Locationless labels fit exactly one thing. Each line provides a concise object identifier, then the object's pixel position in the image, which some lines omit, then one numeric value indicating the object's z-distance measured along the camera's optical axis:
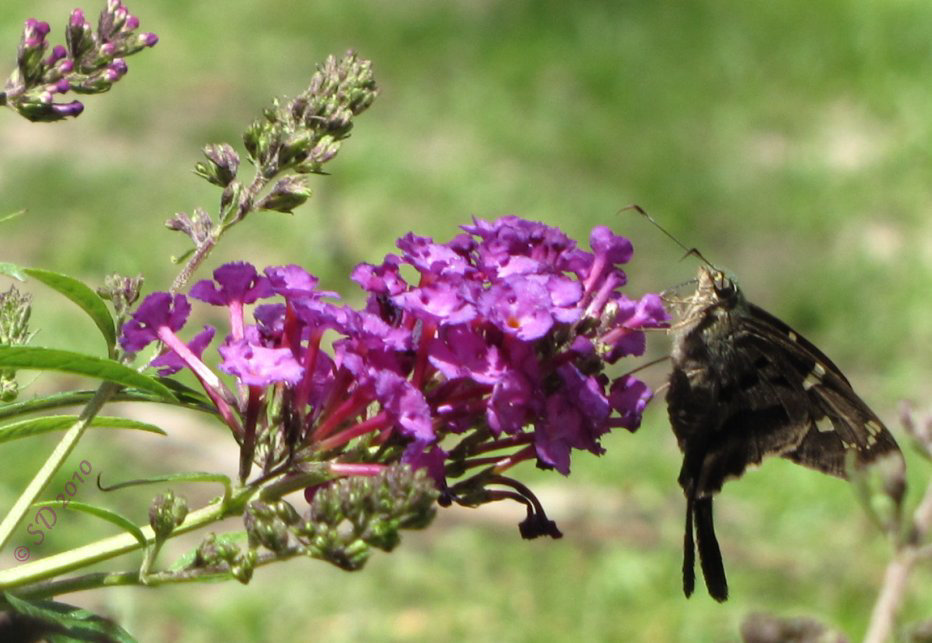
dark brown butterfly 1.47
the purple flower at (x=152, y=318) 1.43
